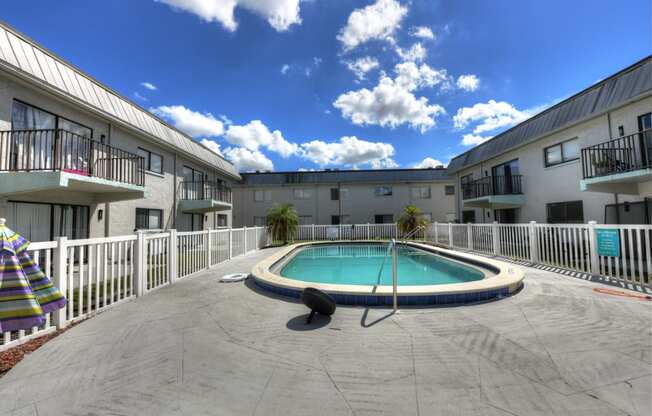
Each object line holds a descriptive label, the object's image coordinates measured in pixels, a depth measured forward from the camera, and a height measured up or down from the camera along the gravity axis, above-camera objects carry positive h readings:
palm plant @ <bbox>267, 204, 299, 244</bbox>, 15.50 -0.03
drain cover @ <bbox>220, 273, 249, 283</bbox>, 5.88 -1.28
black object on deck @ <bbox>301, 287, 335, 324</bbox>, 3.35 -1.06
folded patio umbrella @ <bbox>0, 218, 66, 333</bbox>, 2.14 -0.53
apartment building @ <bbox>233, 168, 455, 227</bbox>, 22.91 +2.23
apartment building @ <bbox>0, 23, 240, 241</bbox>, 5.95 +2.14
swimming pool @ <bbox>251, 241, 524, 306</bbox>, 4.09 -1.48
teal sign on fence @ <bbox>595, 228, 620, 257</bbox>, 5.36 -0.58
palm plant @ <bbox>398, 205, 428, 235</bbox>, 15.97 -0.14
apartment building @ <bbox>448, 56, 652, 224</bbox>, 7.41 +2.00
